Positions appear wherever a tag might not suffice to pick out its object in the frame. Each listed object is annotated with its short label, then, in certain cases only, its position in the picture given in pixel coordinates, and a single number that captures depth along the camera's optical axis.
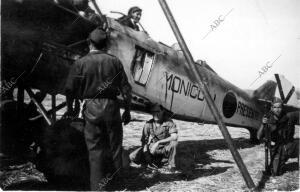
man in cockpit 6.91
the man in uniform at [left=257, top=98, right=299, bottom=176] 6.56
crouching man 6.43
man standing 4.30
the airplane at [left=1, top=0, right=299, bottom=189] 4.64
